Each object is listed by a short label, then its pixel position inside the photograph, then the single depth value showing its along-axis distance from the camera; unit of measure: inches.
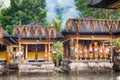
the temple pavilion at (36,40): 1067.9
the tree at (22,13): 1964.8
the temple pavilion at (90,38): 1074.7
